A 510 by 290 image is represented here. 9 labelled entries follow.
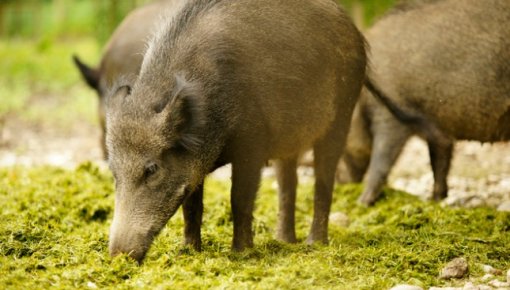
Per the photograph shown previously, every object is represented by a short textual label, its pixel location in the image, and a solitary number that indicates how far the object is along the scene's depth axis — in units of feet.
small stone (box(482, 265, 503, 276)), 30.76
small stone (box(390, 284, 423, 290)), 27.73
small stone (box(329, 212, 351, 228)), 43.27
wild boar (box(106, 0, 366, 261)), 29.76
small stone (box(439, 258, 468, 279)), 30.35
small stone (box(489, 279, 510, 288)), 28.89
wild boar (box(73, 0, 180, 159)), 55.26
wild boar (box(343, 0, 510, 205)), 44.75
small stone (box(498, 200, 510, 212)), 44.37
